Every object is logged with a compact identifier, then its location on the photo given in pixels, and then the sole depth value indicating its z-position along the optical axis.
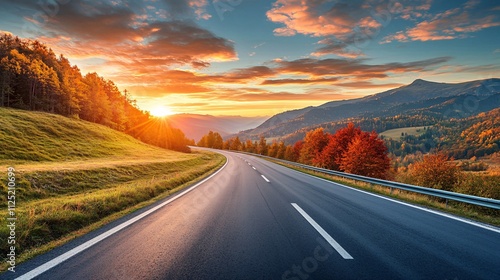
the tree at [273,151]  81.44
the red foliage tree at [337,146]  46.45
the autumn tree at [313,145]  55.25
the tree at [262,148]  86.44
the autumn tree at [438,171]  17.44
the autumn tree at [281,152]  78.44
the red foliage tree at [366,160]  35.84
